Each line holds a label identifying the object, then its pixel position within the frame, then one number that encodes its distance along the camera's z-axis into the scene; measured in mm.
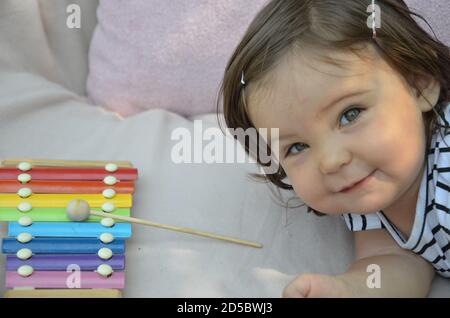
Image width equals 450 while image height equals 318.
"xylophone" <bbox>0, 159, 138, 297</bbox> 949
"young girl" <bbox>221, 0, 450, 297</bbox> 918
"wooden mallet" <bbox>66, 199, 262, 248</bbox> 985
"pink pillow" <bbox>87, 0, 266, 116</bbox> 1175
